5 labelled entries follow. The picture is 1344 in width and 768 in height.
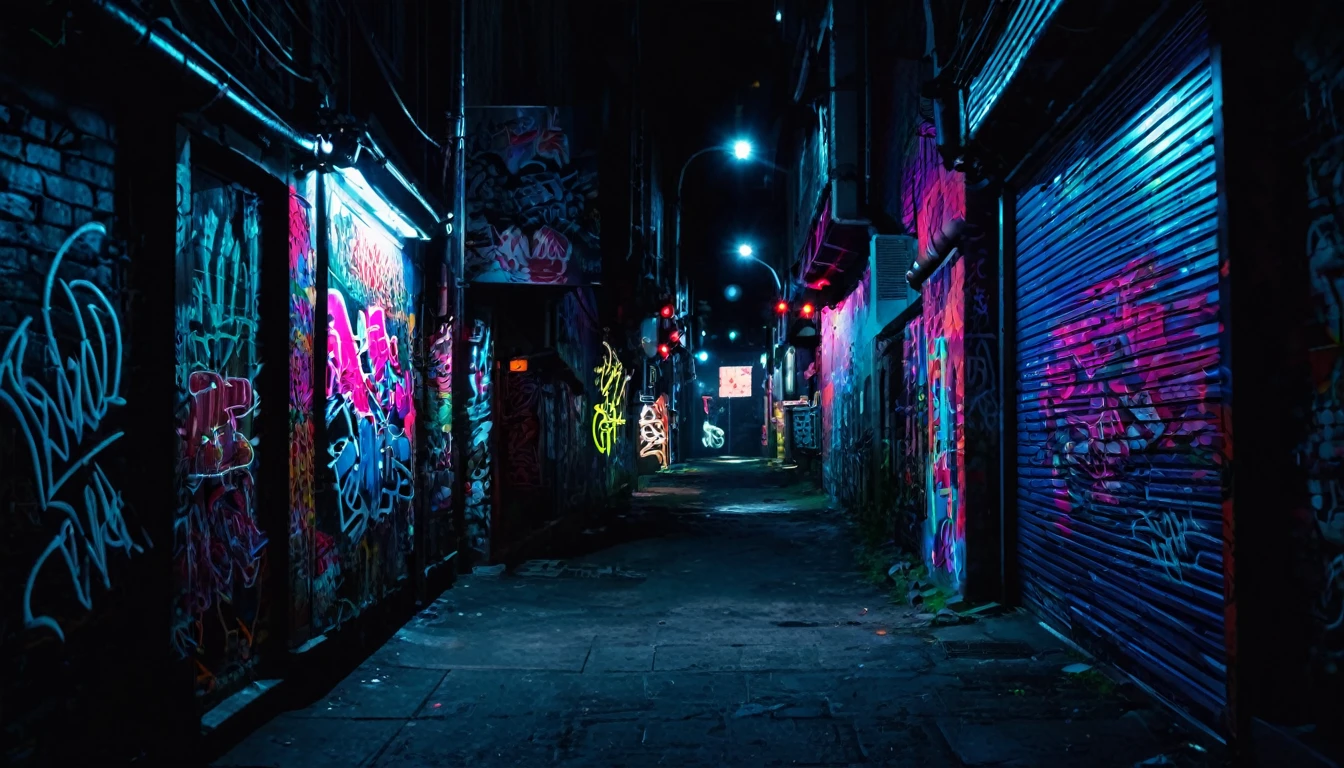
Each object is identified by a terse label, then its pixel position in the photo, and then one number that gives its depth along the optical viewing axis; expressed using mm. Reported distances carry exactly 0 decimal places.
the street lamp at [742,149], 22781
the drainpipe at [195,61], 3596
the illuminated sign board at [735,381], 46781
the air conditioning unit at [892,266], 10703
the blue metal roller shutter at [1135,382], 4348
